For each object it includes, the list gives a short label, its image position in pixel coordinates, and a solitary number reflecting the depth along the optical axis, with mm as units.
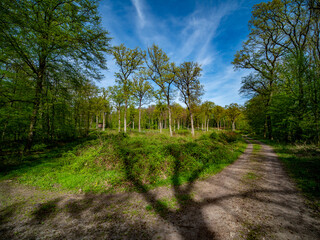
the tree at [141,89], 23534
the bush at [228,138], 15707
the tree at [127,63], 20828
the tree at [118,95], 22544
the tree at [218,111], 46844
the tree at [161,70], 19406
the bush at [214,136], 13405
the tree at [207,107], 41219
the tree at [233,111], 43344
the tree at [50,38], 6180
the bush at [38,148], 10159
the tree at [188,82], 20656
